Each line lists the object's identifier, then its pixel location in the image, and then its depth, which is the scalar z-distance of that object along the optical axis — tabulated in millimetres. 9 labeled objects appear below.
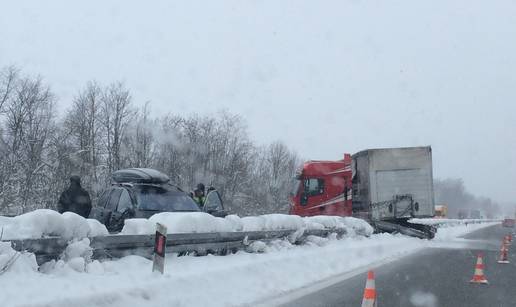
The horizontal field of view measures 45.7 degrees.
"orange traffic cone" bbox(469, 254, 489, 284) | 11852
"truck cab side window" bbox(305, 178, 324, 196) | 27484
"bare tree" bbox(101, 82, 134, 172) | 60312
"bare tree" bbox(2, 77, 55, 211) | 40125
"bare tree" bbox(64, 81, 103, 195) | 52469
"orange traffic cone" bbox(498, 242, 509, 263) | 16953
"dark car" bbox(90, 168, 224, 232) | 12312
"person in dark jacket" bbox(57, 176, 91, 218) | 12148
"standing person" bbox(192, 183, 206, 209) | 16198
